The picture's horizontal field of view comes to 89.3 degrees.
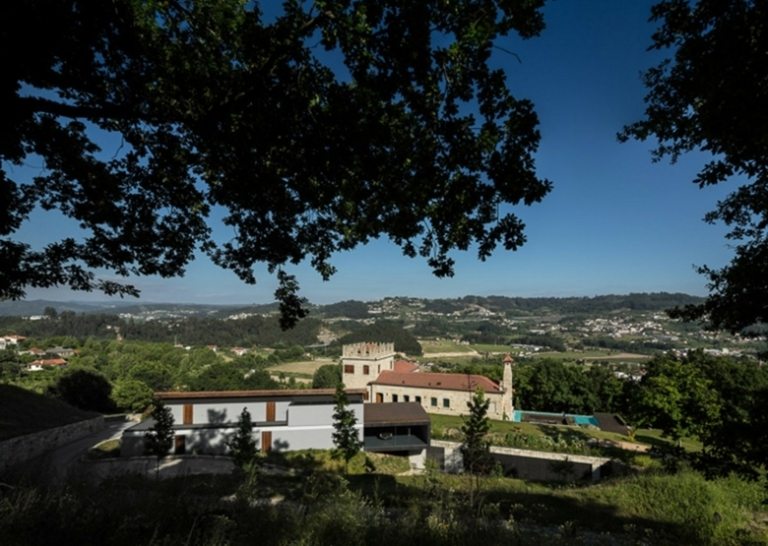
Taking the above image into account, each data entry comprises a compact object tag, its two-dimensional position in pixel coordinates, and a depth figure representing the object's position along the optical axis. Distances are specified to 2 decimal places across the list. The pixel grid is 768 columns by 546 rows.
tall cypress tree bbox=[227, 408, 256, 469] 20.72
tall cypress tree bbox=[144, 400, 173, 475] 22.32
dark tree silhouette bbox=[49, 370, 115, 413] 49.47
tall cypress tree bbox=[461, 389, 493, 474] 21.66
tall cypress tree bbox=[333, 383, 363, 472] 24.72
